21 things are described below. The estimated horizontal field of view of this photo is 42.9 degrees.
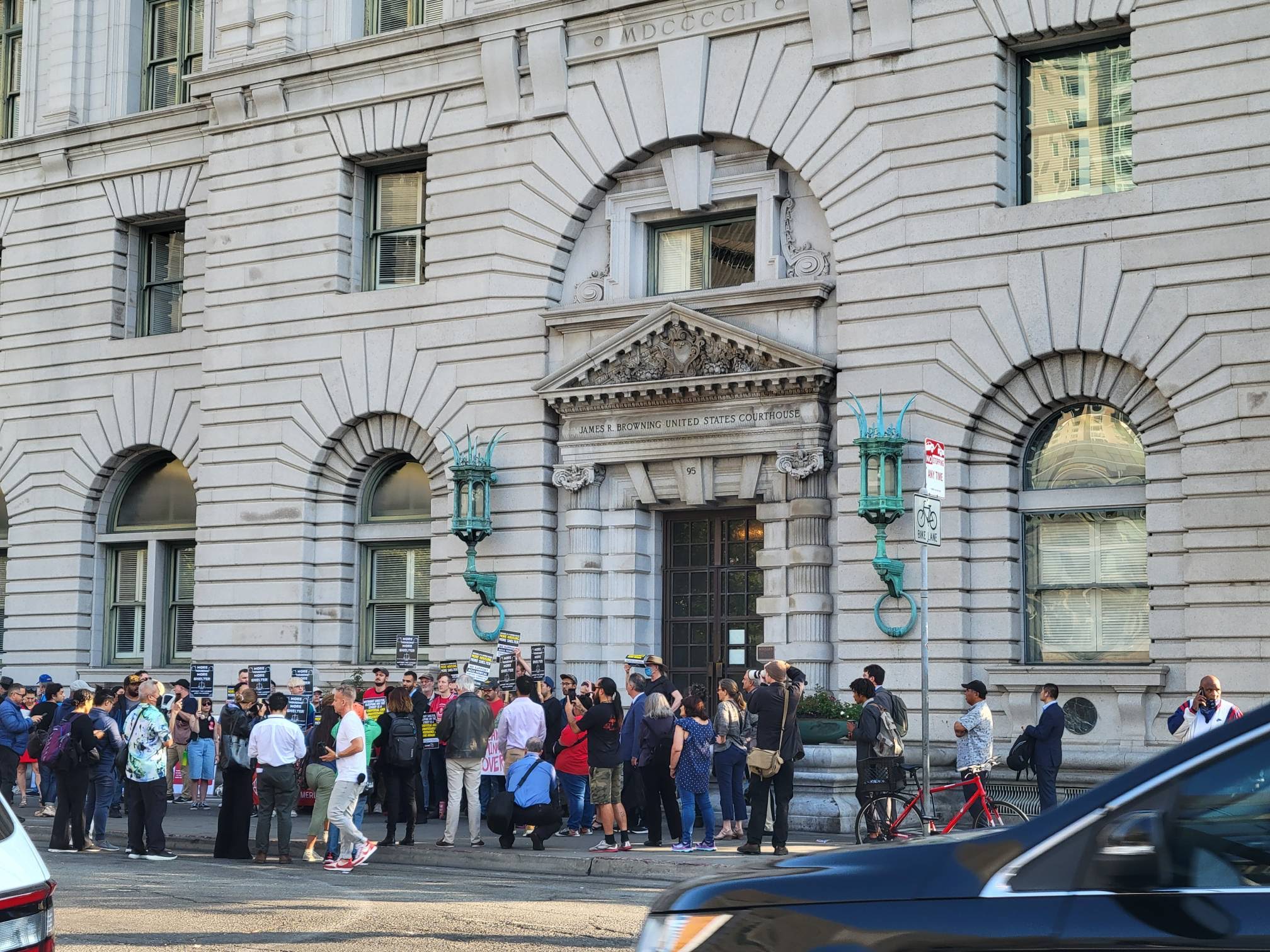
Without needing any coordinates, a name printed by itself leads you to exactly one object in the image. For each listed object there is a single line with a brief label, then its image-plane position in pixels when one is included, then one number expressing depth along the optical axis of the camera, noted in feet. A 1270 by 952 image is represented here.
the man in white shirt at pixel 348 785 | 54.70
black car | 14.52
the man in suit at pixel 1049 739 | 59.26
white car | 19.35
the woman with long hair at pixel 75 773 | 58.90
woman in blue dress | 57.82
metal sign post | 49.77
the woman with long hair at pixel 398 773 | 60.08
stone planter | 66.95
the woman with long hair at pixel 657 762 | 58.49
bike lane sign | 50.16
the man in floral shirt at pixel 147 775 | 57.16
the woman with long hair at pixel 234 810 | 59.00
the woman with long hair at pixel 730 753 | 58.80
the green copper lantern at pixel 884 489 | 71.31
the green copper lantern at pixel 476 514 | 82.74
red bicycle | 52.65
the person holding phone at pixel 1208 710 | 55.57
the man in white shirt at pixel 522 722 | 60.90
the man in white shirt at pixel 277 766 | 57.47
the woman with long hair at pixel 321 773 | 57.06
